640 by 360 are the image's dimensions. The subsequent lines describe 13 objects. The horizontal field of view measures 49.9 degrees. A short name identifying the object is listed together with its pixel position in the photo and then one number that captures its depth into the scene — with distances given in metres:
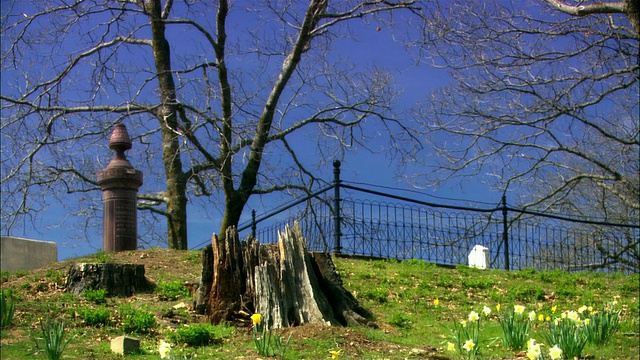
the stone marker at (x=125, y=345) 6.66
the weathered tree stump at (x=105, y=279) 9.47
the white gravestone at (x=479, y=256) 16.38
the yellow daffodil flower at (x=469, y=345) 6.08
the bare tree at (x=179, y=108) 13.88
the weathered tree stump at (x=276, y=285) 7.98
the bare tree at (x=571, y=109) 16.06
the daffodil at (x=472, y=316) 6.49
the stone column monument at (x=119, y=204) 13.02
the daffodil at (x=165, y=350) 5.25
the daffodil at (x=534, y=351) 5.60
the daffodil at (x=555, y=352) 5.70
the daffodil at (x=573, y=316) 7.04
